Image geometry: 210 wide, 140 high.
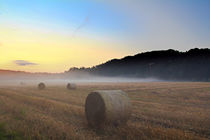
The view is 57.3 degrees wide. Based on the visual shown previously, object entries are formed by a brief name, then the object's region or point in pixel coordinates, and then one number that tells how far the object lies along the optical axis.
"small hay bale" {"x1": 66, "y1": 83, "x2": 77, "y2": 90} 29.52
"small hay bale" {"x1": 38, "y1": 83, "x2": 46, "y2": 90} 30.28
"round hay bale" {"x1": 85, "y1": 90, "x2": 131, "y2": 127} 7.99
